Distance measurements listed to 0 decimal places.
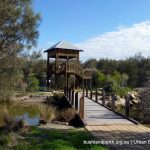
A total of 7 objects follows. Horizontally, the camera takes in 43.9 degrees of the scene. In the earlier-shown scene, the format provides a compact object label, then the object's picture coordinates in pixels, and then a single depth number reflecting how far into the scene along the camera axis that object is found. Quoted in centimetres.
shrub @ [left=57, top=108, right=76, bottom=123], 900
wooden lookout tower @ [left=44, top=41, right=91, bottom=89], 2169
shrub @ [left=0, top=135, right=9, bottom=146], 554
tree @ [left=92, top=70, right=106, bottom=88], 2452
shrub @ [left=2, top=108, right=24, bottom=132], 719
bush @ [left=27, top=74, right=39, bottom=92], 2234
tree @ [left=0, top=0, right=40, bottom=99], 938
